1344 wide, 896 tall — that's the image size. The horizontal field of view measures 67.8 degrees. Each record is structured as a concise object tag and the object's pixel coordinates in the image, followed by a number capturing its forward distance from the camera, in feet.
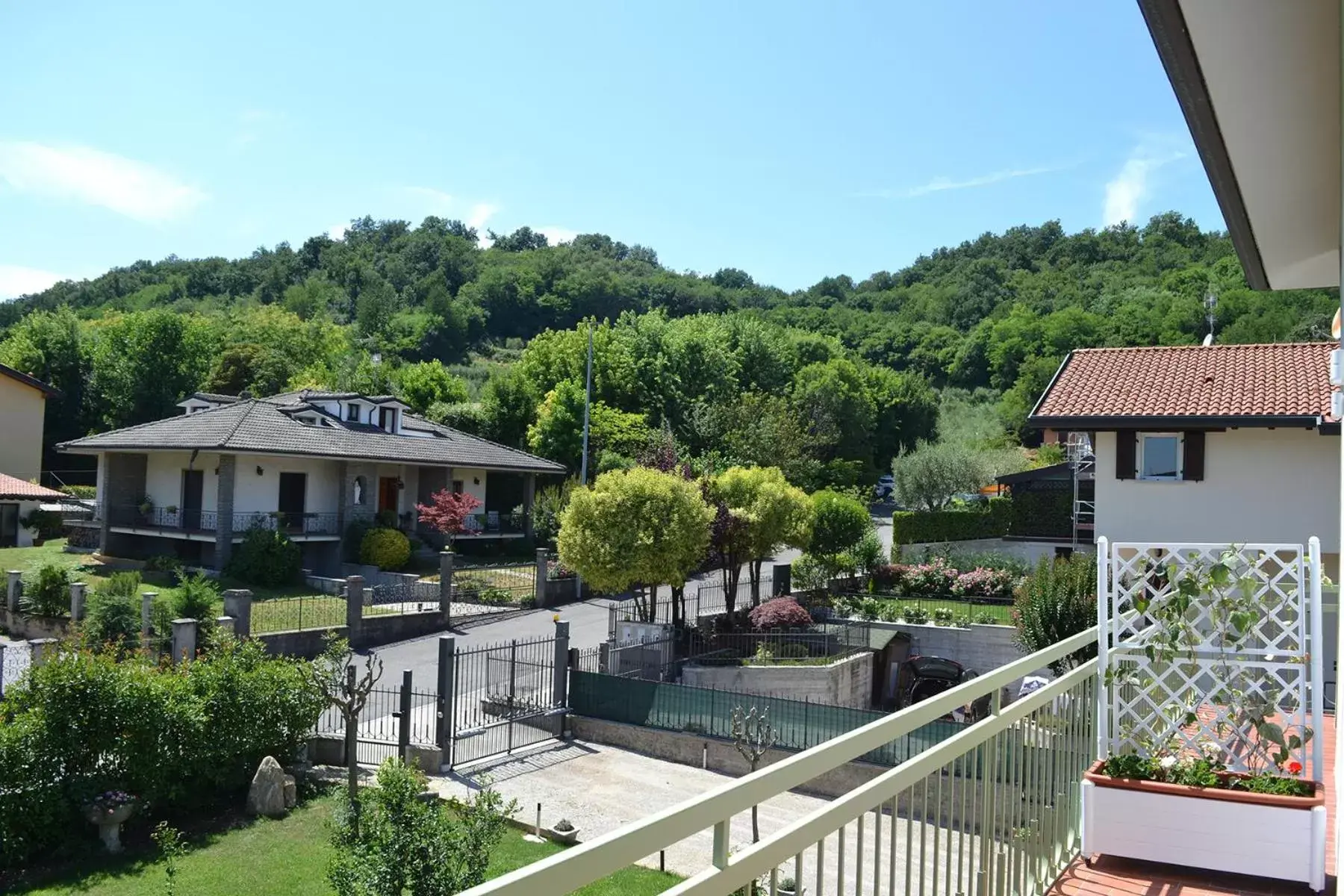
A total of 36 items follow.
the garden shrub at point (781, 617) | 74.59
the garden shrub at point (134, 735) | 40.42
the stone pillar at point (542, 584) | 95.04
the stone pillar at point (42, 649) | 50.58
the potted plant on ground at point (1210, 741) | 14.10
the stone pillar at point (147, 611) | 66.13
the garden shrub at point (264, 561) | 92.73
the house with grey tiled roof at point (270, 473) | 101.55
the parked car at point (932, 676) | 69.21
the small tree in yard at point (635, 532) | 73.51
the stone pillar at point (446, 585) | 84.84
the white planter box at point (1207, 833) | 13.87
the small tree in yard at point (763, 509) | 83.35
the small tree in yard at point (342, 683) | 49.16
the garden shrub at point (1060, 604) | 60.13
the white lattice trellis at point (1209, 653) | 15.76
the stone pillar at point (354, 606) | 75.92
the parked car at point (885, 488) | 213.66
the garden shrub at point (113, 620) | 66.39
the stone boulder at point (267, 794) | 45.91
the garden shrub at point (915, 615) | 79.30
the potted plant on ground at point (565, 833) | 42.70
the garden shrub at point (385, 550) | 103.35
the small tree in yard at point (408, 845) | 31.65
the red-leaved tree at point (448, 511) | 109.91
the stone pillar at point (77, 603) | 75.82
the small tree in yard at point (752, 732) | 51.96
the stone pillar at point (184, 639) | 59.88
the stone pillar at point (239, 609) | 67.51
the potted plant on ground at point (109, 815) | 41.22
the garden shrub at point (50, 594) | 78.43
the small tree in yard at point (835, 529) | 95.09
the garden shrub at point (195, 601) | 70.08
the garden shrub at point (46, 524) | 118.62
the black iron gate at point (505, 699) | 54.85
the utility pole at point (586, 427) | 128.16
